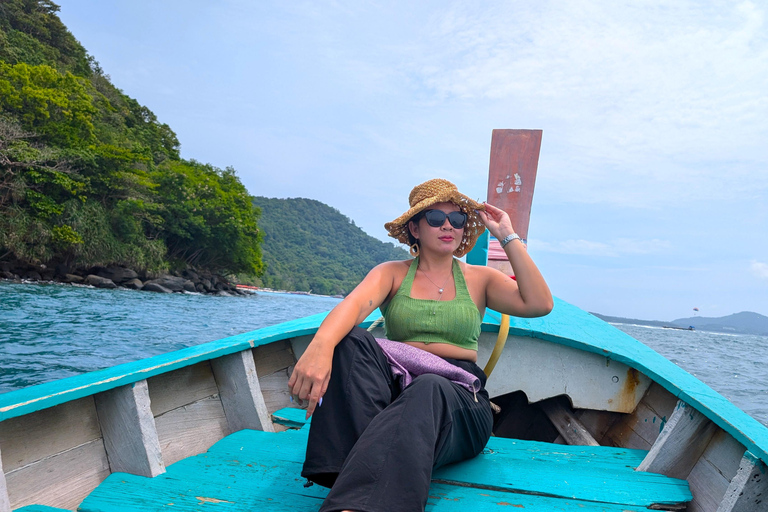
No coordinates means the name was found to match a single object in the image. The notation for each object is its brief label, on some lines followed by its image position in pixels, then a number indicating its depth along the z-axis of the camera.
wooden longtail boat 1.41
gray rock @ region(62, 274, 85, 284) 23.34
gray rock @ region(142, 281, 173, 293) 26.61
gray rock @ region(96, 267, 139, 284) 25.73
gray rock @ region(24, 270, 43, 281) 21.97
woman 1.21
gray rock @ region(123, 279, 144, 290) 26.08
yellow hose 2.24
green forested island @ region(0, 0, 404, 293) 22.22
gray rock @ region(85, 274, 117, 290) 23.86
